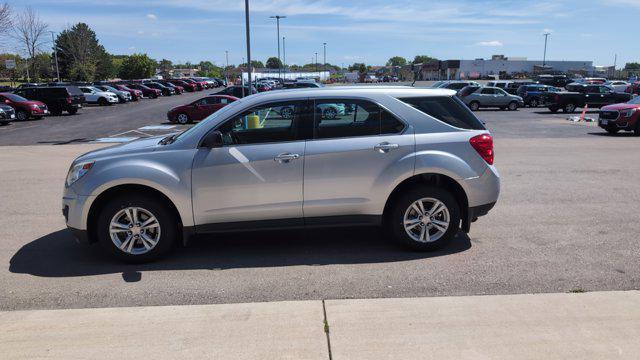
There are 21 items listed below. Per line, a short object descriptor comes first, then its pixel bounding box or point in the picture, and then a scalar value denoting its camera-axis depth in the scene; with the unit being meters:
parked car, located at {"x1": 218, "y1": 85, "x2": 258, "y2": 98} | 30.28
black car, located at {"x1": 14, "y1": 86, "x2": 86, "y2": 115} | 29.86
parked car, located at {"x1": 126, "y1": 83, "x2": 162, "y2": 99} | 50.00
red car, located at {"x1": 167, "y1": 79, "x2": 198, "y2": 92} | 63.53
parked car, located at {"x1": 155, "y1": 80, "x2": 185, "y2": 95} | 56.12
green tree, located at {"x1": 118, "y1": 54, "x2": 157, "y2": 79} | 102.06
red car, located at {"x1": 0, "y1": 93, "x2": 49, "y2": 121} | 26.50
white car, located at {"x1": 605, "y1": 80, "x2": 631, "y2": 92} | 43.50
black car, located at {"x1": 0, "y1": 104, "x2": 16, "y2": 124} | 23.80
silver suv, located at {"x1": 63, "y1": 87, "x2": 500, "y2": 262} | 5.08
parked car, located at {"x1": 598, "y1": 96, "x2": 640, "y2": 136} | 17.23
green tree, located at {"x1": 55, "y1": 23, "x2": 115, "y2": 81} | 77.51
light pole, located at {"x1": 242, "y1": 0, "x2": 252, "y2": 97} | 17.70
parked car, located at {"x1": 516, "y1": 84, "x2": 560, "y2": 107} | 34.16
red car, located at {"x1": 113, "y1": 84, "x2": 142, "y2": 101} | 44.84
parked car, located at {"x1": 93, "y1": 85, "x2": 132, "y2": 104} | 41.91
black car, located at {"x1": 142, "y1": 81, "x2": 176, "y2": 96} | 53.50
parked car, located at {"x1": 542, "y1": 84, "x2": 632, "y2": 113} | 29.48
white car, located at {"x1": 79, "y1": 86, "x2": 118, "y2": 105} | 39.62
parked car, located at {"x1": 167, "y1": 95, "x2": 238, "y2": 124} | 23.95
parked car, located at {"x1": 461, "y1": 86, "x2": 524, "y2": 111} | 31.50
